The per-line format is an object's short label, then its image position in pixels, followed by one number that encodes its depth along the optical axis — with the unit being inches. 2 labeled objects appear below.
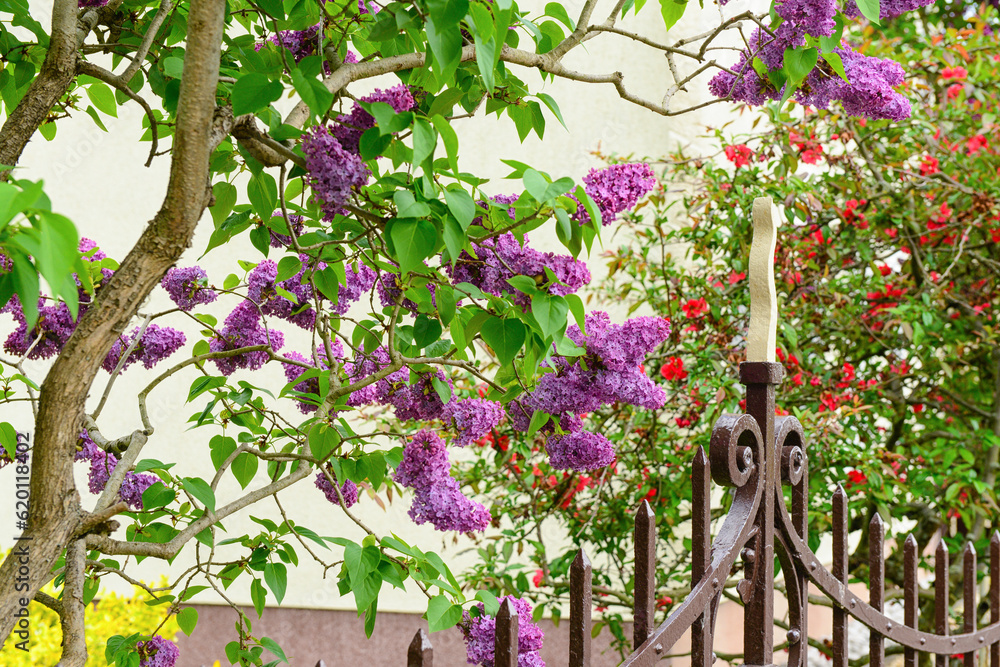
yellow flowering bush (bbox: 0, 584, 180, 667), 169.1
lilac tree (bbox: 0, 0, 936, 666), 95.3
